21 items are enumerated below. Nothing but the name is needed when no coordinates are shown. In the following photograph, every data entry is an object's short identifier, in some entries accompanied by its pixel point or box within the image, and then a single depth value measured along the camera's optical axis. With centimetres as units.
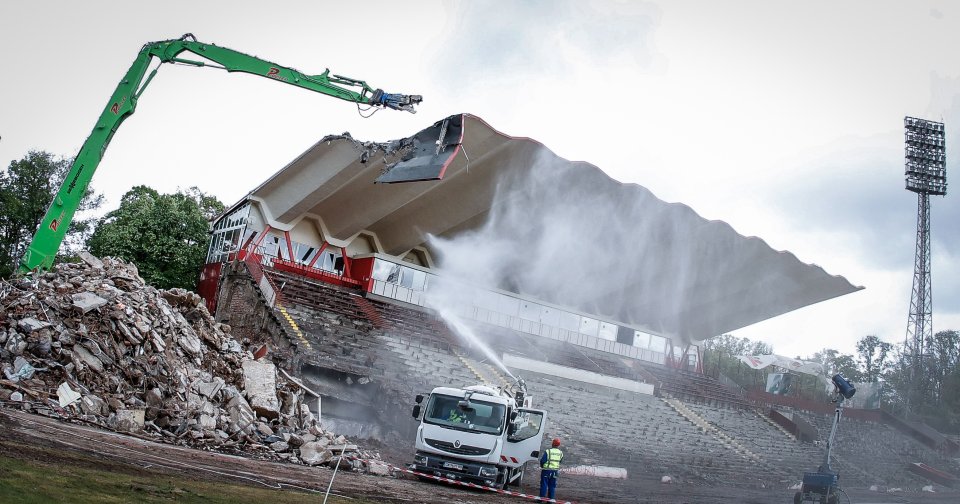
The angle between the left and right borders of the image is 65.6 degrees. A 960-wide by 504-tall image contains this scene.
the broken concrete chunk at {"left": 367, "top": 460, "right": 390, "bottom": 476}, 1600
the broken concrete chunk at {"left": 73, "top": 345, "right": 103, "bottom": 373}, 1529
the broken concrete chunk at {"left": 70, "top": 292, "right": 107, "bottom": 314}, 1616
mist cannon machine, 1867
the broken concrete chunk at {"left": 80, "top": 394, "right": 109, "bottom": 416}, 1429
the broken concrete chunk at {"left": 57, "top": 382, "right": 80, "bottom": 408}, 1421
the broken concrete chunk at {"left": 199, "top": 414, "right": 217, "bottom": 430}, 1530
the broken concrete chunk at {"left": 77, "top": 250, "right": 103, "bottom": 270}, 2058
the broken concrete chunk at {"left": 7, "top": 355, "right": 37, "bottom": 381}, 1448
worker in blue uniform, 1504
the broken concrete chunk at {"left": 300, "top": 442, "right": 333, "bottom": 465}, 1531
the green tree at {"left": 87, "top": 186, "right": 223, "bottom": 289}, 3806
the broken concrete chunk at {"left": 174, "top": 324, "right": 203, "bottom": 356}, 1817
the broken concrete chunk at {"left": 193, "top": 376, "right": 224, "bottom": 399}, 1655
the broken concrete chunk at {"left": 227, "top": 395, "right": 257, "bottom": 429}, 1612
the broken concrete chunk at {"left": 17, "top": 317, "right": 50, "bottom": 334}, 1524
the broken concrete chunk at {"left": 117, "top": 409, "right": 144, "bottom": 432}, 1426
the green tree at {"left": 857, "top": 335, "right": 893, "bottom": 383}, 9331
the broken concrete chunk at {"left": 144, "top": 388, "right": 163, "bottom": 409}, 1537
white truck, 1551
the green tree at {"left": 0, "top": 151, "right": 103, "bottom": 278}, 3944
